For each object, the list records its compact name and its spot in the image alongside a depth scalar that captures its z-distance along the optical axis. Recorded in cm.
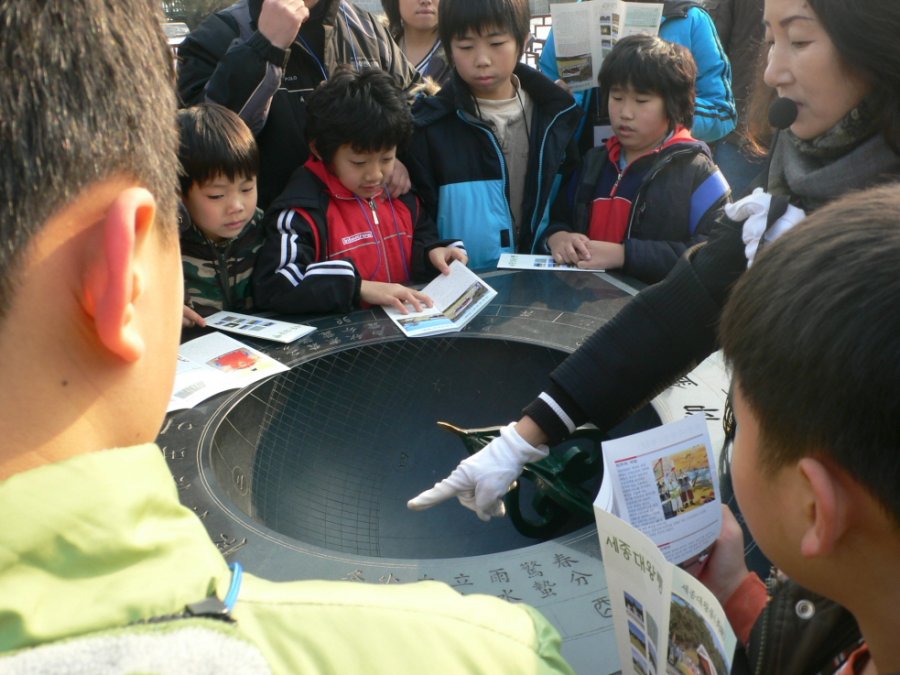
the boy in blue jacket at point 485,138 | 311
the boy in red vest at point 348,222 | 266
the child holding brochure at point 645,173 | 299
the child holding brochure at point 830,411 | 81
